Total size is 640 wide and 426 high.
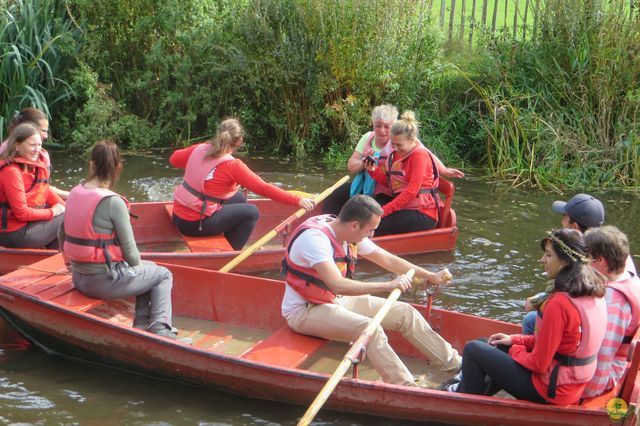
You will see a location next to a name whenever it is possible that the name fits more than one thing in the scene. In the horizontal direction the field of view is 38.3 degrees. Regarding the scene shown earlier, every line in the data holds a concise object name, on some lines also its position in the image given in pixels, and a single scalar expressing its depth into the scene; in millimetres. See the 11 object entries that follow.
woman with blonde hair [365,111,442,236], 8258
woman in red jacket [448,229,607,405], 4934
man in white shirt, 5738
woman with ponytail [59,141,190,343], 6078
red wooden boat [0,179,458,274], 7734
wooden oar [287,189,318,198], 8305
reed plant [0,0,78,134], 11594
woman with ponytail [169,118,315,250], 7863
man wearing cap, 5957
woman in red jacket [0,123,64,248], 7293
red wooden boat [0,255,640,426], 5496
